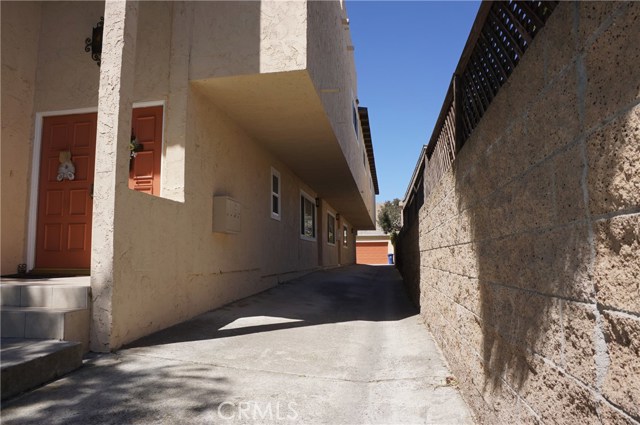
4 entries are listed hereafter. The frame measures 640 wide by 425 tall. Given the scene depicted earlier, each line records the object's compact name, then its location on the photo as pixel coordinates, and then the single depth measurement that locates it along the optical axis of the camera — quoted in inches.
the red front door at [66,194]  256.7
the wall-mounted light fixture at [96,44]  263.0
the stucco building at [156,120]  197.9
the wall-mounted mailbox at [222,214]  271.1
